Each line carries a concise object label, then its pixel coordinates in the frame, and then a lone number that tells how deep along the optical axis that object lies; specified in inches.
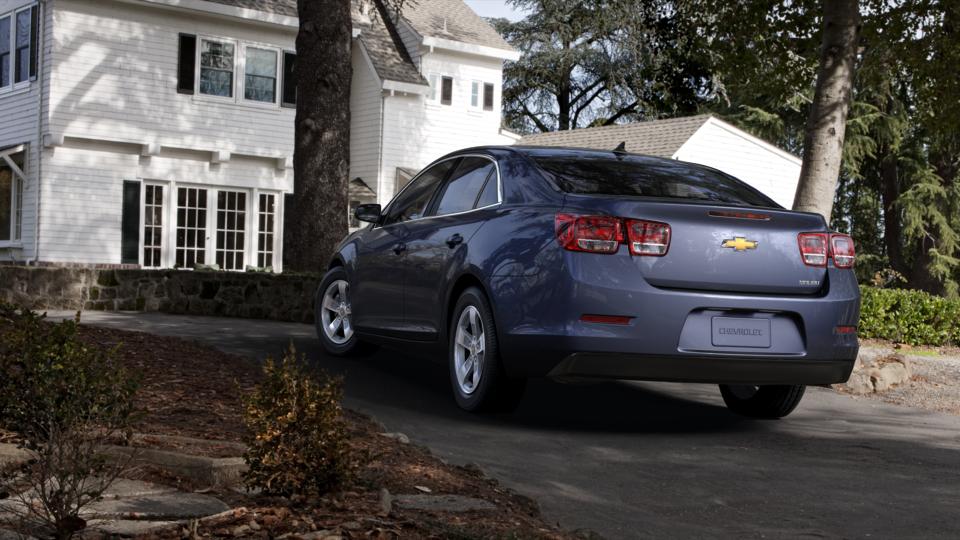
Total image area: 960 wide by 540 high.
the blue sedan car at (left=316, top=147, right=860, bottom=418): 263.6
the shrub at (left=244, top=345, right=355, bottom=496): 175.0
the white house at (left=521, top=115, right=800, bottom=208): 1192.8
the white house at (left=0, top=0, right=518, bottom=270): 930.7
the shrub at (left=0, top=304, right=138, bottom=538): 154.3
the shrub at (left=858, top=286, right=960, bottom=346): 645.9
